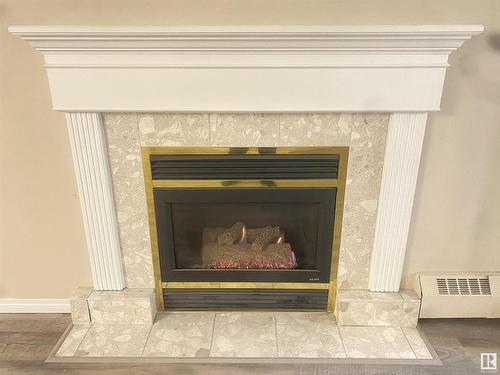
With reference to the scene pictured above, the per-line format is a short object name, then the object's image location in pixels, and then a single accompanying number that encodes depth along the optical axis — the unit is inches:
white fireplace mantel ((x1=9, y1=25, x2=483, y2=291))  58.4
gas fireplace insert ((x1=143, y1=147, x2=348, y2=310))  69.2
